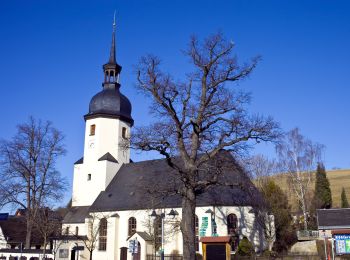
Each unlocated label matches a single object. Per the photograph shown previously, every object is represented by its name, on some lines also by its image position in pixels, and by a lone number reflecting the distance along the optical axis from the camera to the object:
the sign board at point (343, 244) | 16.00
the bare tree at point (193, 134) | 19.50
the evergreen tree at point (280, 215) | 34.31
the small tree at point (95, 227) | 38.12
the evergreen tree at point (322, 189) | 54.72
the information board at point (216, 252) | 20.19
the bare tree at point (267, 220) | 32.66
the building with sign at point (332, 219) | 32.25
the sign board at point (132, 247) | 21.25
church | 33.31
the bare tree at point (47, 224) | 35.44
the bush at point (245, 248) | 29.38
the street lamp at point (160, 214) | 33.82
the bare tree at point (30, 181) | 36.87
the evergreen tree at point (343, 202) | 54.91
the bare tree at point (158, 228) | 33.50
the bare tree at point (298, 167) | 42.56
